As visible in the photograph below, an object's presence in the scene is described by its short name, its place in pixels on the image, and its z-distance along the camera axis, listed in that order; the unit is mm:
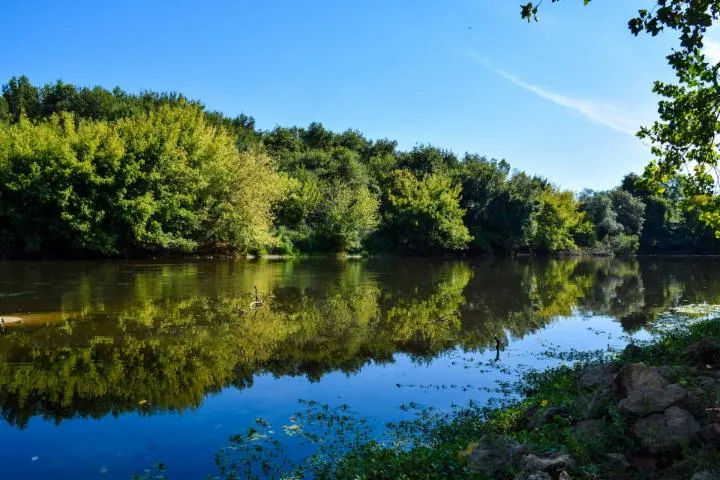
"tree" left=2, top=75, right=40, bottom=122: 68312
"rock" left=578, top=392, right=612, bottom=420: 7008
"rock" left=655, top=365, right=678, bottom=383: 7629
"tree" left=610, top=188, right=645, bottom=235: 95000
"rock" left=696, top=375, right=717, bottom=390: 7052
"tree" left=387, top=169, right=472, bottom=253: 65375
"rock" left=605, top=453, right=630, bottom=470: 5758
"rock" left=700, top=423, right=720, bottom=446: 5641
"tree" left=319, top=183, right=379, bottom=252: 60562
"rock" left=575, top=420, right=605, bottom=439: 6438
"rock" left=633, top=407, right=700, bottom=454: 5773
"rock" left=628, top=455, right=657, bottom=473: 5742
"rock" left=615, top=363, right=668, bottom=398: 6809
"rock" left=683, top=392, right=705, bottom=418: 6258
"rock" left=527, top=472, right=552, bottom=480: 5315
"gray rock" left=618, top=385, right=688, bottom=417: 6215
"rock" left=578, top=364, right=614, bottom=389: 8400
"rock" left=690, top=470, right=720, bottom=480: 5021
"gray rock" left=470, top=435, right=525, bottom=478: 6004
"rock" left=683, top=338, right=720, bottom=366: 9266
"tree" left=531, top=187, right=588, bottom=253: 81500
